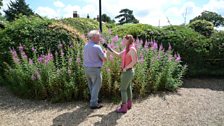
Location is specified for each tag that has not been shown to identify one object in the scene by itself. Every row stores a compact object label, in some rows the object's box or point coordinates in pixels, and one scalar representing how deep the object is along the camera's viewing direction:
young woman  3.08
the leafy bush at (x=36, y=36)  4.35
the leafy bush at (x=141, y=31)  5.26
